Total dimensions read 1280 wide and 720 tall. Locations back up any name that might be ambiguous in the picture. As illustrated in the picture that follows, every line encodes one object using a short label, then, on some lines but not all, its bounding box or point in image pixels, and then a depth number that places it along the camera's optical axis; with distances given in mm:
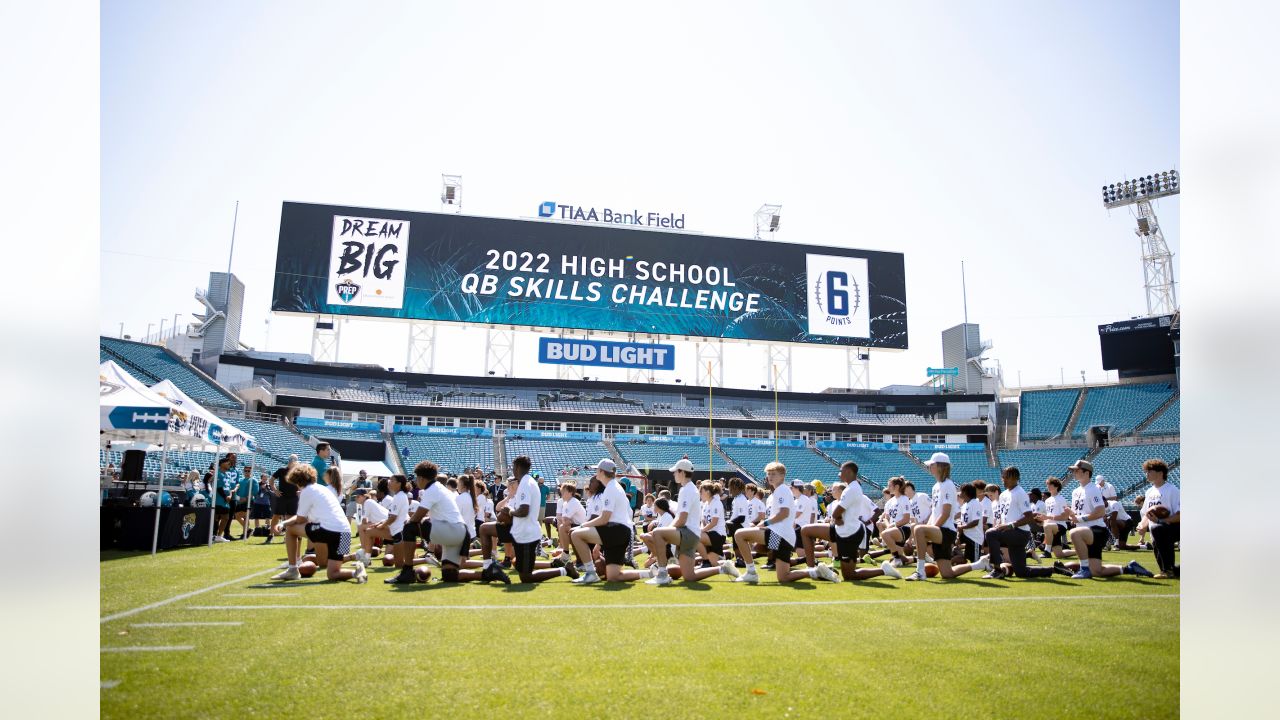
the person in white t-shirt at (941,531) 8008
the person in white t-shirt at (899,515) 9758
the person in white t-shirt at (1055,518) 10398
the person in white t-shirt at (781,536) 7684
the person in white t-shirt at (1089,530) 8164
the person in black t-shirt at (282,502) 9773
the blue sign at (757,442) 38094
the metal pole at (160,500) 9203
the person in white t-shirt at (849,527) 7730
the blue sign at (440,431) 35188
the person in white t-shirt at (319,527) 7316
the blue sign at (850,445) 38594
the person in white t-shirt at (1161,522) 7715
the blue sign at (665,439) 37594
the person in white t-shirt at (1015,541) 8141
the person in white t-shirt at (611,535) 7535
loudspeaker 11156
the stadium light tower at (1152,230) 35906
